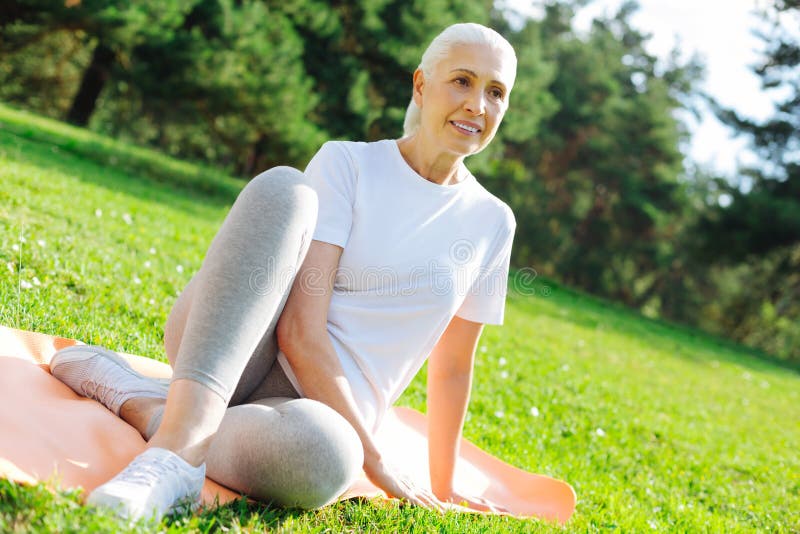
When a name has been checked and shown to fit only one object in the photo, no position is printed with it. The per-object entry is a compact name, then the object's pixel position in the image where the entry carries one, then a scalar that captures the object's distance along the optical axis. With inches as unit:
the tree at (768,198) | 815.1
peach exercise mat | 72.5
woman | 70.6
